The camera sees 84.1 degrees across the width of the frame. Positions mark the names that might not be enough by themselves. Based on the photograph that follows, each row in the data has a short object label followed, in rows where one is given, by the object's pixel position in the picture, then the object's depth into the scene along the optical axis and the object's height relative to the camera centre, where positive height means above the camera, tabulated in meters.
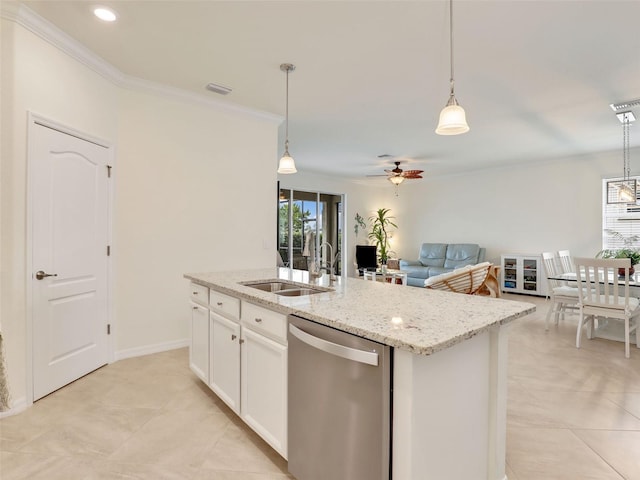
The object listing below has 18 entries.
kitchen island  1.24 -0.51
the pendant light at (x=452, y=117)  2.13 +0.72
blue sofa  7.61 -0.50
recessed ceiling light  2.35 +1.48
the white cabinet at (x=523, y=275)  6.85 -0.73
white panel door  2.58 -0.19
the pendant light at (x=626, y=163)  4.34 +1.30
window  6.03 +0.30
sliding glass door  7.95 +0.32
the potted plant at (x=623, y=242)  5.45 -0.06
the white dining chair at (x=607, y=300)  3.50 -0.65
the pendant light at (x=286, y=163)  3.13 +0.65
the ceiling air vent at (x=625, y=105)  3.83 +1.48
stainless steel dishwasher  1.28 -0.68
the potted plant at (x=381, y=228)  9.12 +0.21
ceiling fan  6.23 +1.10
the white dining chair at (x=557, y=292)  4.42 -0.68
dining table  4.04 -1.12
